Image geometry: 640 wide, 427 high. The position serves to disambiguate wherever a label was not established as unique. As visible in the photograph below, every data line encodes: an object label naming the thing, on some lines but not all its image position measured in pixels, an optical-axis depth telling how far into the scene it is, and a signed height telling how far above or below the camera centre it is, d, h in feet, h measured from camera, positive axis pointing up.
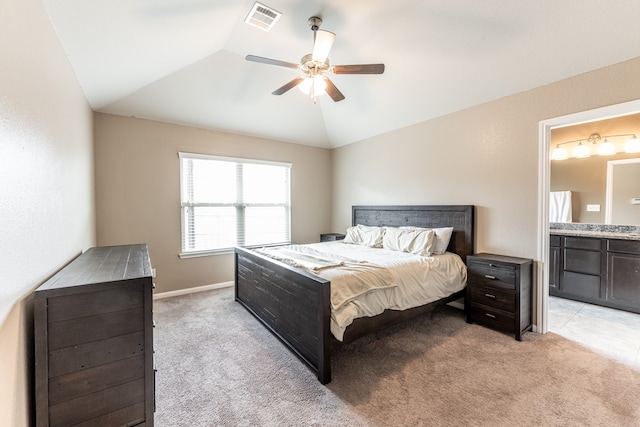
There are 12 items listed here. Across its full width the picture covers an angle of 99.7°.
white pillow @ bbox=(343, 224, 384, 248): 12.90 -1.37
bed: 6.66 -2.73
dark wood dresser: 3.92 -2.16
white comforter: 7.06 -2.11
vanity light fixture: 12.03 +2.91
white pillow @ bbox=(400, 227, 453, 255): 10.88 -1.30
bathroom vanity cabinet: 10.62 -2.69
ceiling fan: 7.11 +4.15
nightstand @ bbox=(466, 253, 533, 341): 8.79 -2.91
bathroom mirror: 12.07 +1.70
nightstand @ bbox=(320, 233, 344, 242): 16.30 -1.72
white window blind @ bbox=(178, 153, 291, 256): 13.51 +0.36
